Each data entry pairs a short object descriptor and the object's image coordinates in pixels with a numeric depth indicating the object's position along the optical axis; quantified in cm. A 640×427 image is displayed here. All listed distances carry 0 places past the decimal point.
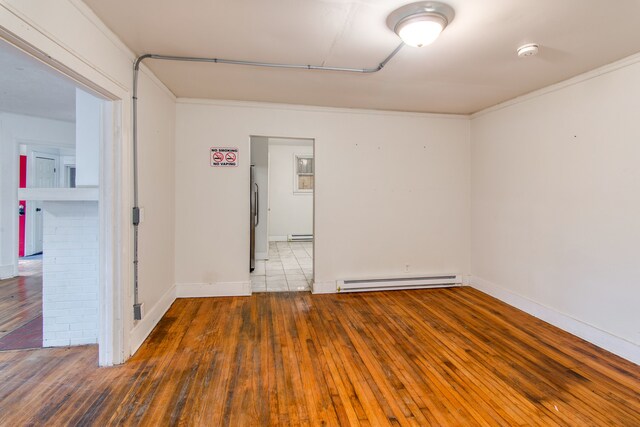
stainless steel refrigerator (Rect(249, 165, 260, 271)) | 533
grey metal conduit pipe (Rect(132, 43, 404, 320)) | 255
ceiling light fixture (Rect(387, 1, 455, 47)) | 184
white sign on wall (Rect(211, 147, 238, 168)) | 384
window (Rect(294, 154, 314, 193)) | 853
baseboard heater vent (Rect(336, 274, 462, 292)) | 409
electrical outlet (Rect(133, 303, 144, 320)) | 257
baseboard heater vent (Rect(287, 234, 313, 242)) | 852
